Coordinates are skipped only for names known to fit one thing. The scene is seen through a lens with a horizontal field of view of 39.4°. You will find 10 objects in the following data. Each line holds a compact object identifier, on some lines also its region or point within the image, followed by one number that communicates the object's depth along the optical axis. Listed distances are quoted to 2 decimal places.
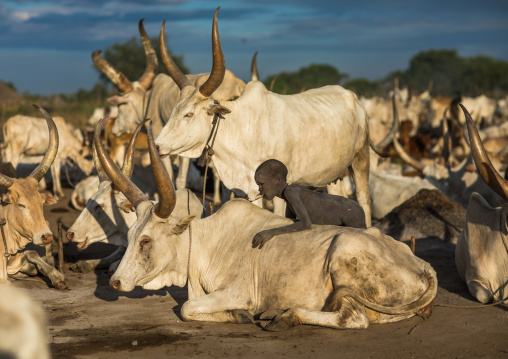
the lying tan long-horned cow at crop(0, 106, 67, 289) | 6.54
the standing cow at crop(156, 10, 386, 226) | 6.80
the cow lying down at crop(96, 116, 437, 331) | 5.13
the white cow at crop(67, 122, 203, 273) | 7.21
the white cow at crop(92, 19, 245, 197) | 9.79
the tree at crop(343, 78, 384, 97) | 54.75
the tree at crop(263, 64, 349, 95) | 59.89
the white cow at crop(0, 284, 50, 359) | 2.07
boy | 5.53
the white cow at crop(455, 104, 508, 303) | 5.91
